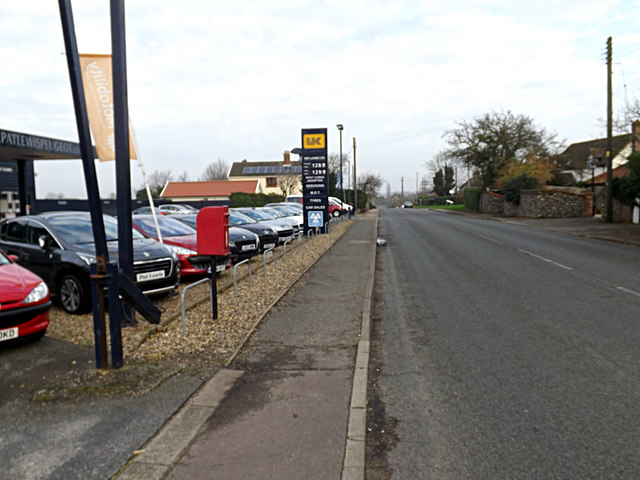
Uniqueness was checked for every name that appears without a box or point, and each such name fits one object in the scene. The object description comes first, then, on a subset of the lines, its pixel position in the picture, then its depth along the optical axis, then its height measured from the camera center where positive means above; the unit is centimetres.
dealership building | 1350 +170
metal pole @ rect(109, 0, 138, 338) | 554 +107
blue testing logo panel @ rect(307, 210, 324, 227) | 2194 -68
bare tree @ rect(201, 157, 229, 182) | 10599 +679
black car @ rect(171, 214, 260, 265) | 1230 -96
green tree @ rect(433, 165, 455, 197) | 10088 +398
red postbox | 672 -36
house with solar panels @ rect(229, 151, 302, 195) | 7950 +532
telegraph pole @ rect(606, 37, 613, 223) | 2530 +356
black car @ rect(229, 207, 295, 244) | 1826 -63
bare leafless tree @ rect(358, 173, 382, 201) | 7303 +266
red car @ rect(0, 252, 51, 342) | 569 -112
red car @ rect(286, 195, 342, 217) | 3827 -26
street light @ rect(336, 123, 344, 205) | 3862 +571
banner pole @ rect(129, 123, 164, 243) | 1061 +82
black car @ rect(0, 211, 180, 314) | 755 -76
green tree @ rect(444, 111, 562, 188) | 4662 +517
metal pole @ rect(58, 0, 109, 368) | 456 +29
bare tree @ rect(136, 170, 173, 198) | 8476 +412
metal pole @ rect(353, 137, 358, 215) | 4731 +252
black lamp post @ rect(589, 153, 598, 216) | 3314 +20
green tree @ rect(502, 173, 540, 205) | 3800 +109
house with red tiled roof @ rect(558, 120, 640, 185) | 4952 +439
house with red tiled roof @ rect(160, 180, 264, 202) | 7262 +224
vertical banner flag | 762 +166
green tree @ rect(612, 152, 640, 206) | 2122 +65
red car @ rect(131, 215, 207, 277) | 1016 -63
